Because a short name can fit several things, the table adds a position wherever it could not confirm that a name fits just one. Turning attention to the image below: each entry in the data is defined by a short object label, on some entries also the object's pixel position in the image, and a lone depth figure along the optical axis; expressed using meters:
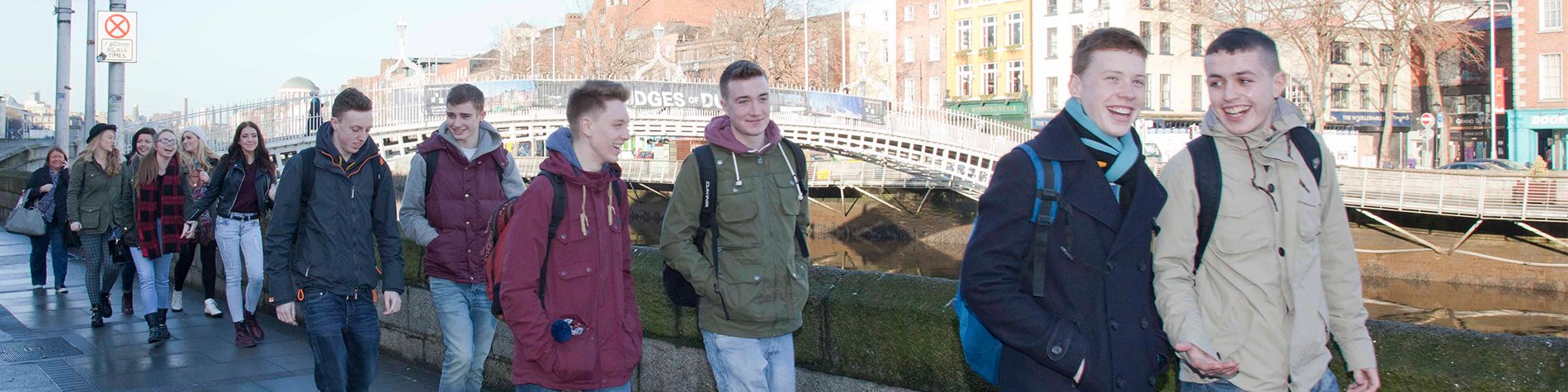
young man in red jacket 3.55
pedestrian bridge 27.08
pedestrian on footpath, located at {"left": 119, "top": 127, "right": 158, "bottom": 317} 8.85
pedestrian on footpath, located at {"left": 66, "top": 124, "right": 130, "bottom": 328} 9.41
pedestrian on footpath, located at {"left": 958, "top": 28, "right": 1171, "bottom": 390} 2.64
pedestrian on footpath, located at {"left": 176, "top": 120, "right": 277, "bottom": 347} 7.56
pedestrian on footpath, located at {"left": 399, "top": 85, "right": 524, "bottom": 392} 5.14
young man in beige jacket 2.83
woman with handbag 11.09
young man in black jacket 4.84
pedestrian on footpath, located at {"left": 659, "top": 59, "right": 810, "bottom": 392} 3.82
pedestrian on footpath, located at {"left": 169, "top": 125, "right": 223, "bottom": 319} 8.60
